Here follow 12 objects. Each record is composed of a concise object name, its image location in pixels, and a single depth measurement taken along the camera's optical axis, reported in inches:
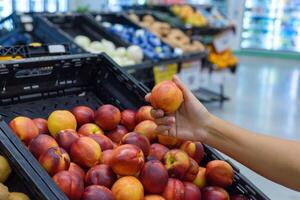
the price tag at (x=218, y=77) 207.8
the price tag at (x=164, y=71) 133.3
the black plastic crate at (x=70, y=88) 57.6
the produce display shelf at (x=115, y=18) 164.5
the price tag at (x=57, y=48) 74.3
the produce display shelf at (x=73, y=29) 126.5
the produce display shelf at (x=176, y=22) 206.4
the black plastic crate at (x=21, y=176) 39.0
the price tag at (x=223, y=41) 220.4
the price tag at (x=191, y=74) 158.1
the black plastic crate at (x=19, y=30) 119.0
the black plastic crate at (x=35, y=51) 68.9
